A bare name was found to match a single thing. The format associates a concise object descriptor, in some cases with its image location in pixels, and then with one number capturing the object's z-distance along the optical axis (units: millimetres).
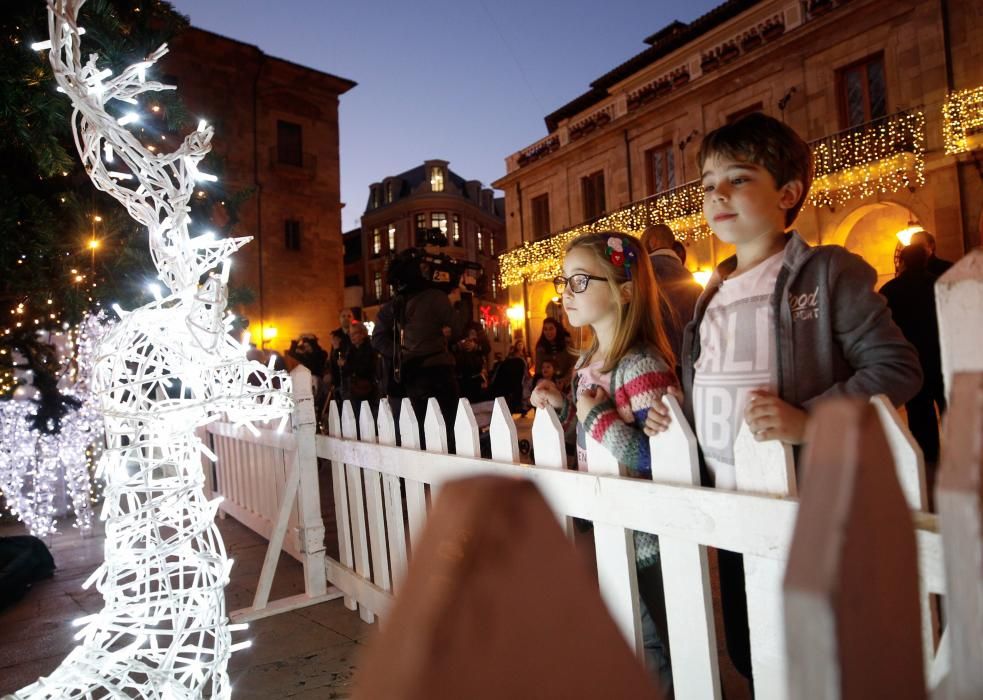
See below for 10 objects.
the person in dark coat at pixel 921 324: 3891
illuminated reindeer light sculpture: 1635
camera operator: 4289
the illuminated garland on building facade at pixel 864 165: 11711
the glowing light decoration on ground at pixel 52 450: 4348
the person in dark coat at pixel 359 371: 6598
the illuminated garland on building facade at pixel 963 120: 11039
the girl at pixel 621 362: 1673
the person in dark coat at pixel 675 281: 2752
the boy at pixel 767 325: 1312
